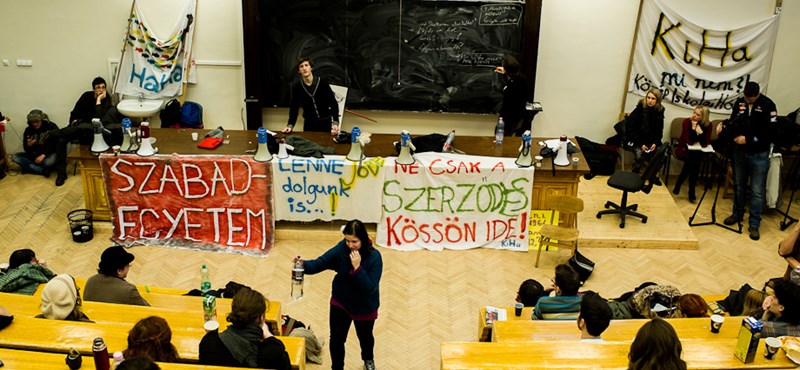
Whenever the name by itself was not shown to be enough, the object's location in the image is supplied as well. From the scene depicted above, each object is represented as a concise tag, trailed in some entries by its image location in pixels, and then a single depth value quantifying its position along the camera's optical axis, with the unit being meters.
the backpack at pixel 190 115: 9.16
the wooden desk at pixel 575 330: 4.58
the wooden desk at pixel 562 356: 4.01
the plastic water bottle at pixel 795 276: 4.90
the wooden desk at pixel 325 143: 7.16
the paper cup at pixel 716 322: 4.54
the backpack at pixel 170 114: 9.05
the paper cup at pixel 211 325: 3.95
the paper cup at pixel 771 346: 4.12
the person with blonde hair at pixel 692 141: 8.34
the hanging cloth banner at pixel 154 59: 8.95
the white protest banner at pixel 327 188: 7.02
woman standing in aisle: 4.57
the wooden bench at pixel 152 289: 5.51
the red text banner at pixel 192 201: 7.03
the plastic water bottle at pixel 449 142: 7.37
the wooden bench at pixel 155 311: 4.57
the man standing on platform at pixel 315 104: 7.66
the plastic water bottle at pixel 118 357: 3.63
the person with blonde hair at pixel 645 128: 8.26
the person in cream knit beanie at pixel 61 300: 4.31
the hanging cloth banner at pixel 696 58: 8.77
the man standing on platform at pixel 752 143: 7.30
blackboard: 8.78
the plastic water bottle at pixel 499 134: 7.71
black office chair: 7.54
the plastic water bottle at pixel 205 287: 5.40
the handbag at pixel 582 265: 6.81
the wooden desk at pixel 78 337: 4.09
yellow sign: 7.27
